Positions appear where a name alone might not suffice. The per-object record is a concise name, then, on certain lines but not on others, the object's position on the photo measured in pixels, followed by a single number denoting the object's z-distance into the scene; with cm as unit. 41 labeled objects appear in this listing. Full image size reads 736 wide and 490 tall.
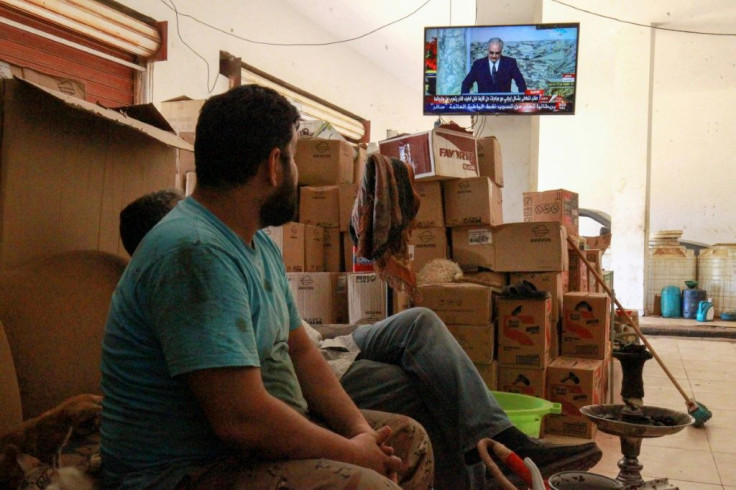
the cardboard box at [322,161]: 338
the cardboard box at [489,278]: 300
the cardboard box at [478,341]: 279
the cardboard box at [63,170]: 136
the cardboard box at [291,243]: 298
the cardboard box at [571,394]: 275
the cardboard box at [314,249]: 313
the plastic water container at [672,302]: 742
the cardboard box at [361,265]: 293
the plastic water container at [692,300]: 723
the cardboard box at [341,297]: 311
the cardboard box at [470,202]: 304
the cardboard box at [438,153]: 301
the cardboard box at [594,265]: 392
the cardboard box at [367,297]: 286
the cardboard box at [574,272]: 351
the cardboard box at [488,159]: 339
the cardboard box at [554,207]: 355
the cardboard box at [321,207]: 330
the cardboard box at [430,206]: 312
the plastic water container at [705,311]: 704
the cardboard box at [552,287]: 300
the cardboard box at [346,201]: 320
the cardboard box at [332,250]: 330
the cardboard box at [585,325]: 302
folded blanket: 259
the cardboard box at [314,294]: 301
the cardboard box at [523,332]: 278
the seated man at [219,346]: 90
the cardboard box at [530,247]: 294
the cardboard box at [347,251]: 328
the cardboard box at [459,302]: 278
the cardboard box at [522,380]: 280
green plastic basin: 188
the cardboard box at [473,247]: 309
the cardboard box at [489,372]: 282
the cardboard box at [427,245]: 314
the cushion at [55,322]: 122
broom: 288
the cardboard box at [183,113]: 366
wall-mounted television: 415
